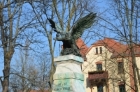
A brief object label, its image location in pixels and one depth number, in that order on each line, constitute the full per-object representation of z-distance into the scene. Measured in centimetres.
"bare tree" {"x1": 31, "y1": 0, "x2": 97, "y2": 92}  2019
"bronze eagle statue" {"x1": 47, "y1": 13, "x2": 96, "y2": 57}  1220
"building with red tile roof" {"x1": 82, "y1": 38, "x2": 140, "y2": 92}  3466
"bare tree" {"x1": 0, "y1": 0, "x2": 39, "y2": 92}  1609
